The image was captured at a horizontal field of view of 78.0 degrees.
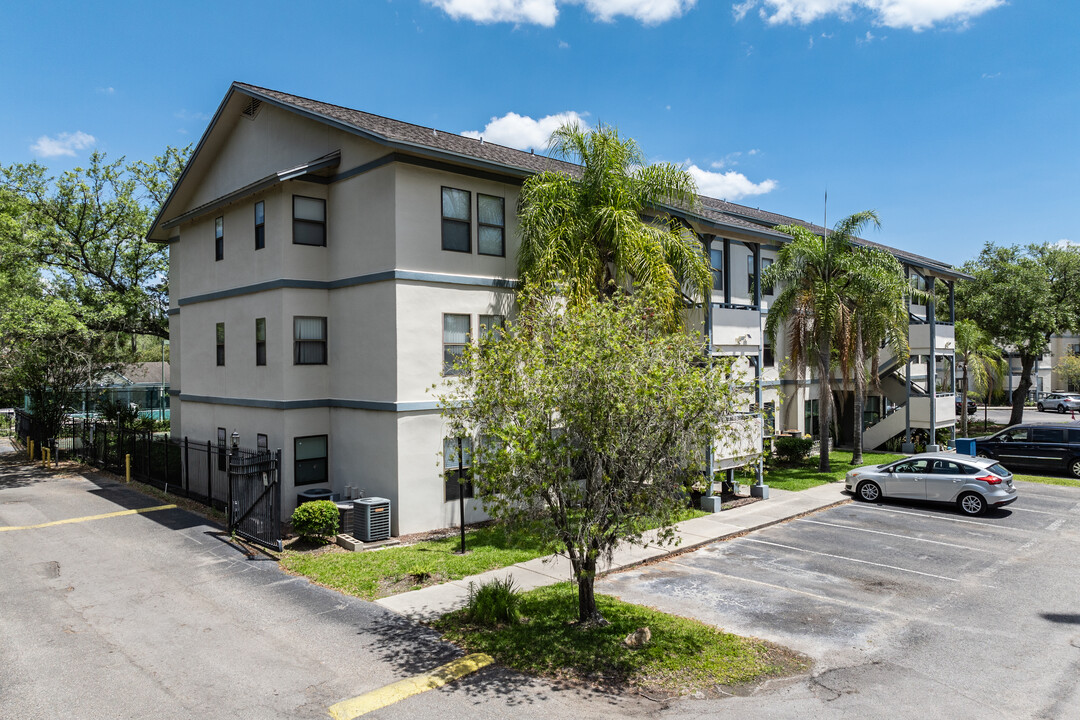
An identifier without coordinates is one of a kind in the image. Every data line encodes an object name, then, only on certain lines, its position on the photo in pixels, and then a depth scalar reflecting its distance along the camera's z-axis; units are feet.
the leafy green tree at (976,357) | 113.39
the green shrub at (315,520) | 47.52
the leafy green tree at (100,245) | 93.30
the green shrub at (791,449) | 86.38
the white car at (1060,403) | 181.98
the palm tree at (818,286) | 75.72
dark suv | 80.89
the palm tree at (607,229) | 52.47
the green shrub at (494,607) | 33.37
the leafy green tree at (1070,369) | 215.10
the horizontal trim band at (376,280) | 52.60
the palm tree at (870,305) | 75.61
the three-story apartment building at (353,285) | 52.75
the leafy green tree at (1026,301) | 119.55
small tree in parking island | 27.84
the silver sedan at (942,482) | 59.93
